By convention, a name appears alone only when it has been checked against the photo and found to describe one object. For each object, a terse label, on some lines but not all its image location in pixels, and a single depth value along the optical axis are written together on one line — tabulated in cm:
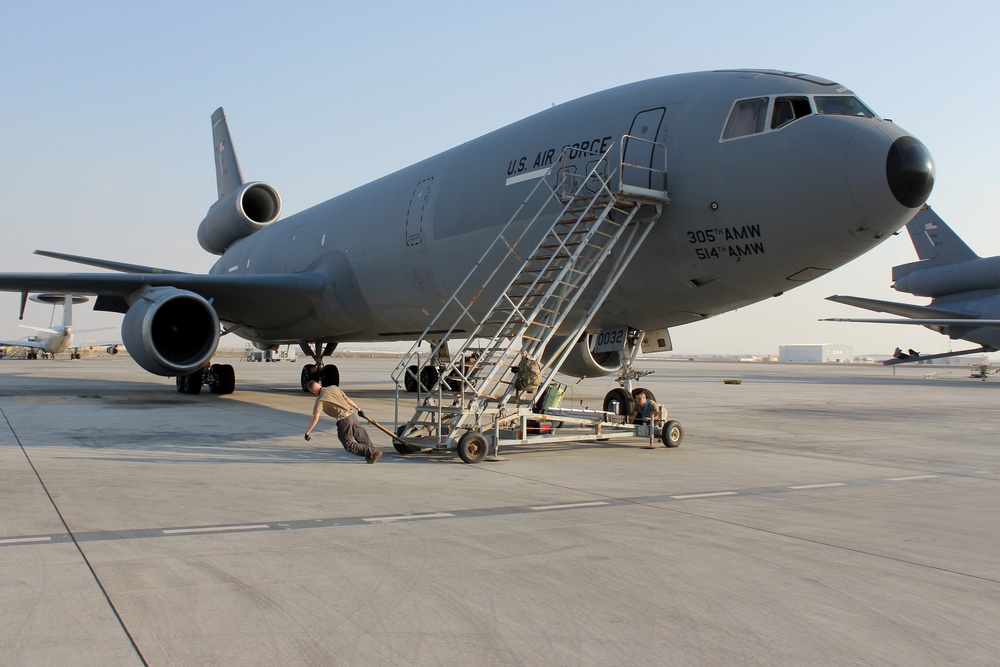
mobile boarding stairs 920
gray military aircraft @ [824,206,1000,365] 3622
